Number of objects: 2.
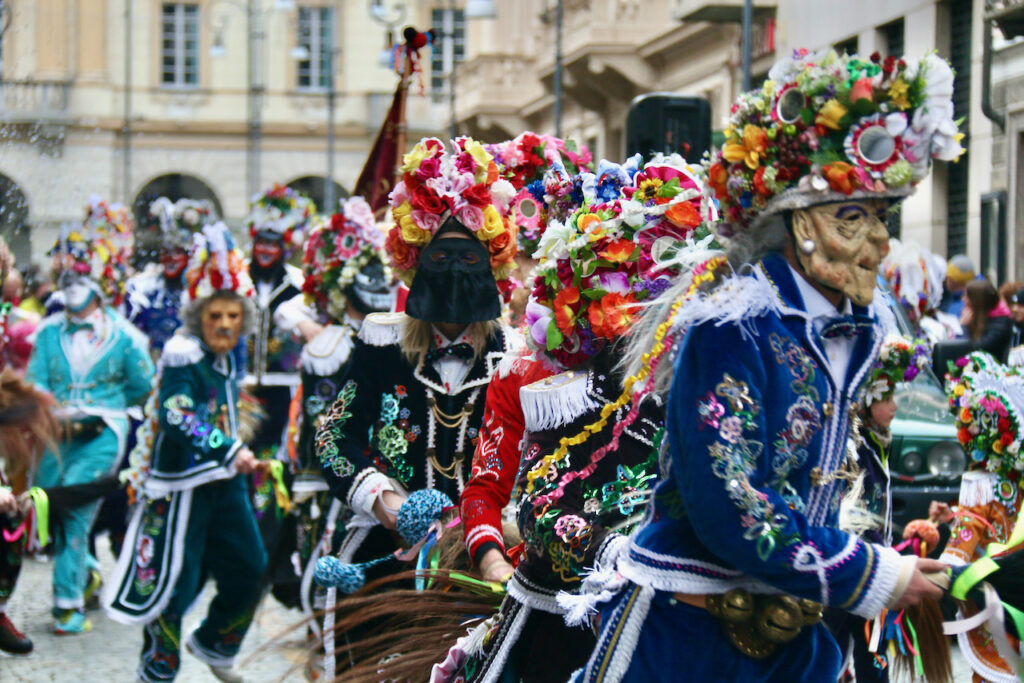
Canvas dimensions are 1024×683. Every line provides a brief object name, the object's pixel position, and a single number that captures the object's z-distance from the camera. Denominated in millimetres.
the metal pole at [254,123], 51406
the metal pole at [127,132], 47488
